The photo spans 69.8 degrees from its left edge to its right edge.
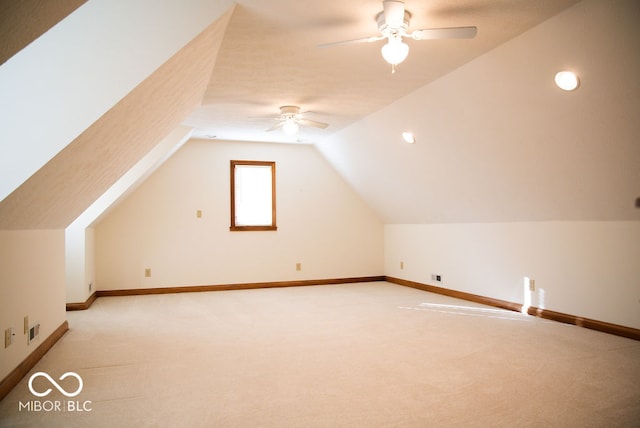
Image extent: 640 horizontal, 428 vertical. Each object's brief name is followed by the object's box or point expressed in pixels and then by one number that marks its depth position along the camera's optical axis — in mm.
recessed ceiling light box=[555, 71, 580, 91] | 3219
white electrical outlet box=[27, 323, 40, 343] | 3293
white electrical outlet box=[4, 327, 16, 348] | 2799
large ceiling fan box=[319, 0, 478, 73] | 2779
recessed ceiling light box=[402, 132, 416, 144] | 5297
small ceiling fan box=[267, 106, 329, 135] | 5195
